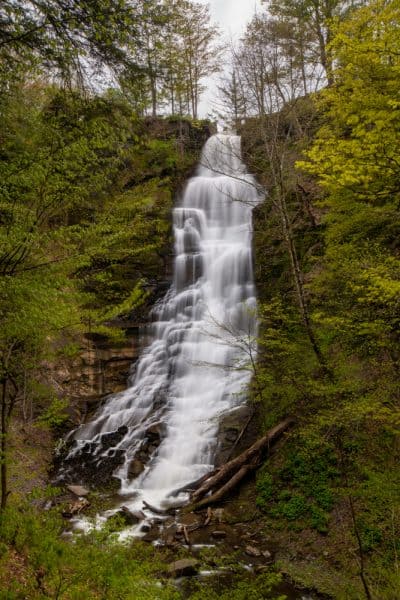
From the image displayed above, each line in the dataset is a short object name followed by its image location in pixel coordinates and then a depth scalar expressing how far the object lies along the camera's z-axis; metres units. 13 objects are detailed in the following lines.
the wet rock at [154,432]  11.53
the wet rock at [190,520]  8.02
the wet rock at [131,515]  8.26
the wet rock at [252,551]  7.11
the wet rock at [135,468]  10.41
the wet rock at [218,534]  7.64
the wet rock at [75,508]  8.63
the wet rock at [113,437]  11.81
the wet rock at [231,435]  10.59
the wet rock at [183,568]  6.48
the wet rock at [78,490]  9.63
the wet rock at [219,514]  8.20
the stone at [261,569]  6.63
